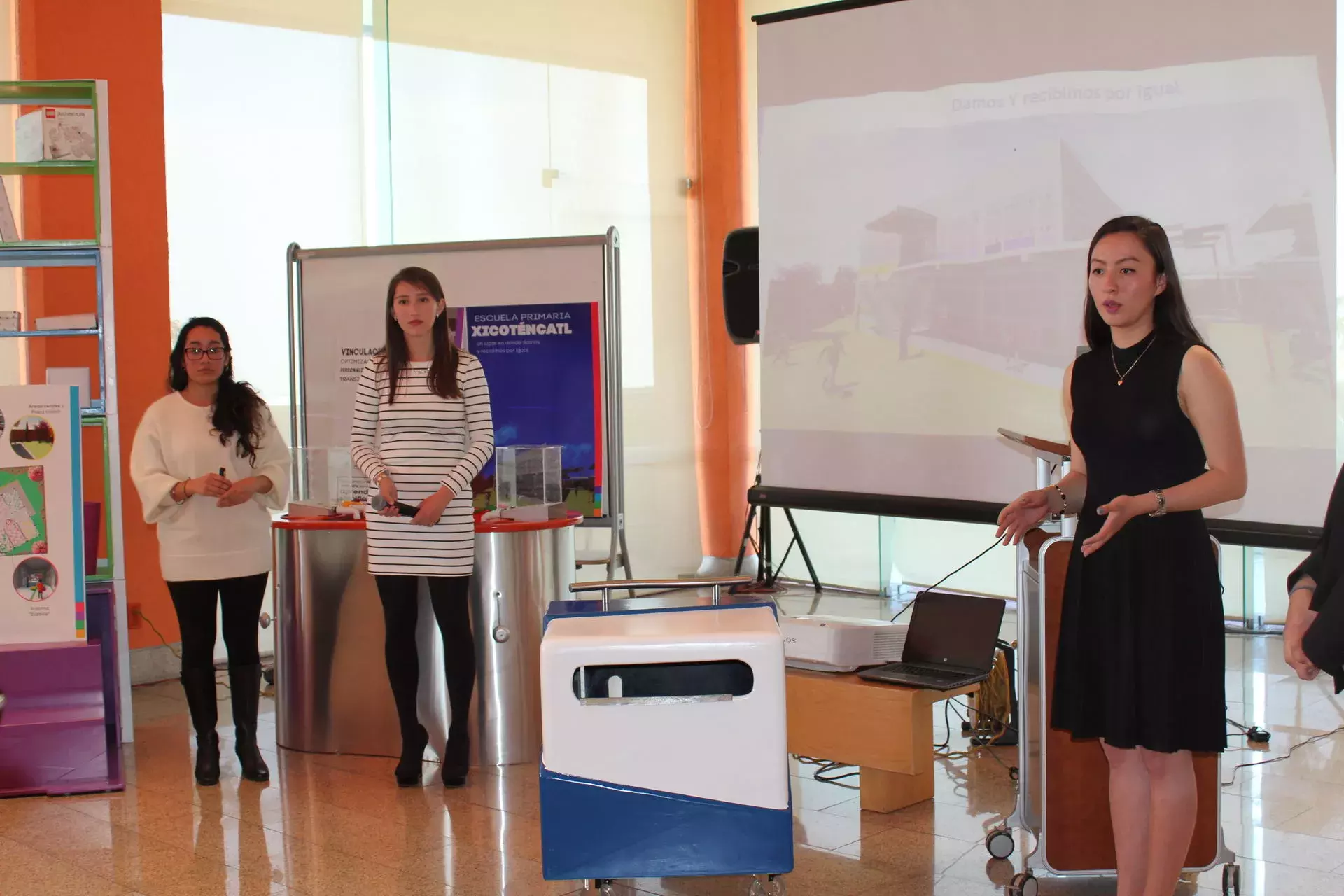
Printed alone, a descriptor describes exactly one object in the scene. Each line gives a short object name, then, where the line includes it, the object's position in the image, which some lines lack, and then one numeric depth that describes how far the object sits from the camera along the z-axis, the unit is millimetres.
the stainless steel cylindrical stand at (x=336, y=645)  4199
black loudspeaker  4832
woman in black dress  2367
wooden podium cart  2783
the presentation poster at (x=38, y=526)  3920
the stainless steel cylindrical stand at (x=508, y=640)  4090
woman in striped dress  3686
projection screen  3453
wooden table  3334
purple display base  3828
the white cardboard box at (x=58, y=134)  4426
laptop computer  3475
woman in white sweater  3787
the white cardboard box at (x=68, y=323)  4418
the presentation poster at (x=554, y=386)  4852
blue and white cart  2369
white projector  3561
